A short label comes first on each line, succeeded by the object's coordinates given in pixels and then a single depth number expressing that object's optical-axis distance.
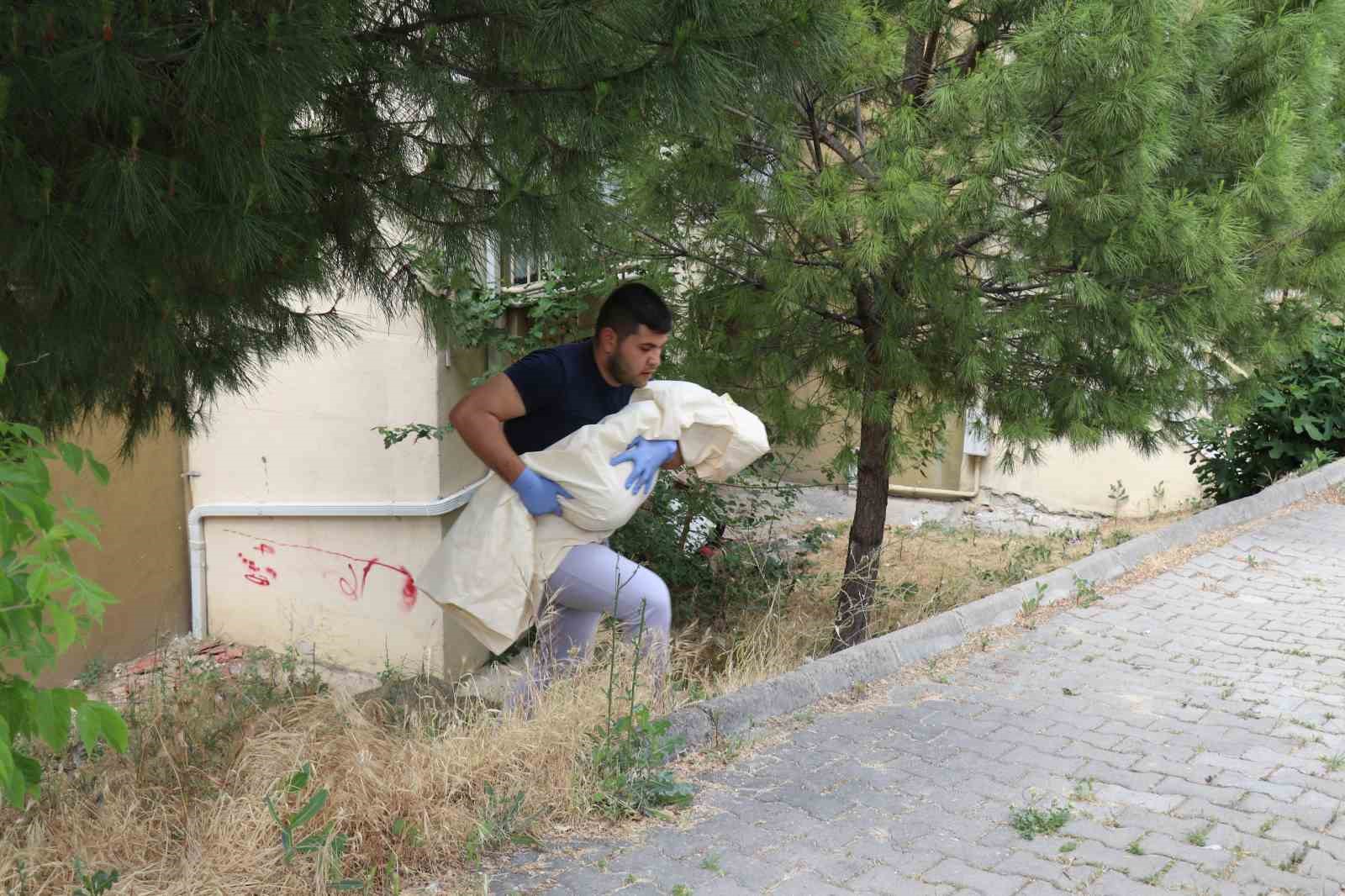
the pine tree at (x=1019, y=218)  4.47
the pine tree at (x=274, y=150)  2.54
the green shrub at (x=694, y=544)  7.28
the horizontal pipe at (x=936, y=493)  10.86
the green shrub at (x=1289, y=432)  9.27
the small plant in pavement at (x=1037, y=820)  3.22
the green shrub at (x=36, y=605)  1.81
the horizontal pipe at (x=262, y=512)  7.82
